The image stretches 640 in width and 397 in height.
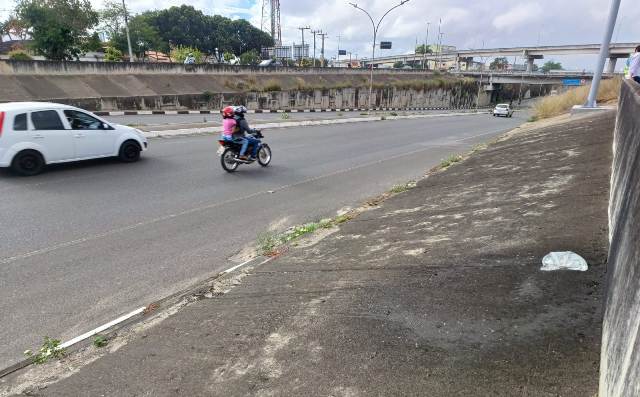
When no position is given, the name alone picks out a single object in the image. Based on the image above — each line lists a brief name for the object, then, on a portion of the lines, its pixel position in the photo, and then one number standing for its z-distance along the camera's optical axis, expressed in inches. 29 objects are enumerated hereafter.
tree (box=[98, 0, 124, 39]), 2689.5
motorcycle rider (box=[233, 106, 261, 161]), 439.5
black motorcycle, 438.3
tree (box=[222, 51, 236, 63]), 3380.4
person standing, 516.1
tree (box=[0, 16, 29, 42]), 3106.1
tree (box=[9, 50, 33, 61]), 1779.5
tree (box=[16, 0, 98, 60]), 1701.5
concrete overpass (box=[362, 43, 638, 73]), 2628.0
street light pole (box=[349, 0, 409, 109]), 1490.5
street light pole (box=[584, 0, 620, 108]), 560.3
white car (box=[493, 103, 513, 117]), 1776.1
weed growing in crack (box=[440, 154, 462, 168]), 479.8
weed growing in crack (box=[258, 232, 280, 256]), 231.4
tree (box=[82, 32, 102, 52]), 2270.9
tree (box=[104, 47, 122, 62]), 2059.5
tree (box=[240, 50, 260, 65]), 3412.6
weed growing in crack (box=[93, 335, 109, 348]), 144.3
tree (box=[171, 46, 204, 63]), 2851.9
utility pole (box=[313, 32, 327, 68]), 4068.7
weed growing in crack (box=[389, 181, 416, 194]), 365.6
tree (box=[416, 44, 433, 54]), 5646.7
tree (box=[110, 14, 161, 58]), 2659.9
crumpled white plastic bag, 143.0
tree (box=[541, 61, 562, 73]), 6606.3
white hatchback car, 368.8
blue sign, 2867.1
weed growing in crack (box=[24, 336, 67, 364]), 137.6
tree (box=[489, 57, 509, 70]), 5477.9
